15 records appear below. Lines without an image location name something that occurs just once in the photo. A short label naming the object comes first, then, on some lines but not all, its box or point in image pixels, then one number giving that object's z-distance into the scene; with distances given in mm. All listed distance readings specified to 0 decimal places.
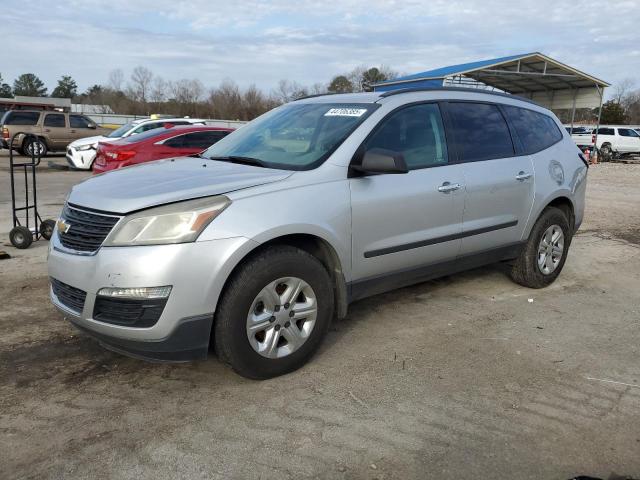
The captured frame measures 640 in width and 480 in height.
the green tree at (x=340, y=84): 64381
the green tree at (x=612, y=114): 55375
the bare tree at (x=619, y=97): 71362
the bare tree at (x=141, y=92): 74831
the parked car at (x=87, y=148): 16703
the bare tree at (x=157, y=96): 73875
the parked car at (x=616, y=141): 28688
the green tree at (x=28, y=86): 90062
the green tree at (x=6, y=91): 87162
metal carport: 23683
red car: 10617
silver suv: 3080
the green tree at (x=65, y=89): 95125
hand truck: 6578
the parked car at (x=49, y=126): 19688
